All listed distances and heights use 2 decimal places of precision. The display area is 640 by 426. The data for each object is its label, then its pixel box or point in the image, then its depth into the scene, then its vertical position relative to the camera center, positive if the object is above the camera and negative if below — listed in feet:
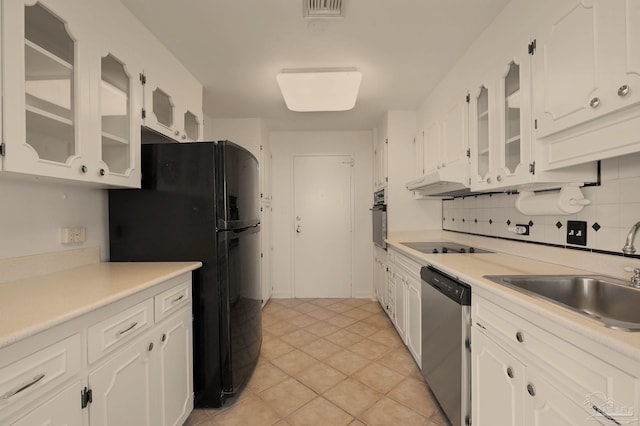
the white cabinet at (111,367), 2.55 -1.75
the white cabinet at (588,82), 3.06 +1.57
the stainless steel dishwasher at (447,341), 4.69 -2.38
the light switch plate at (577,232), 4.75 -0.39
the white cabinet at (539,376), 2.38 -1.72
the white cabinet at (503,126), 4.72 +1.61
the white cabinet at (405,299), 6.99 -2.47
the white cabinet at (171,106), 5.99 +2.65
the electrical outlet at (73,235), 4.94 -0.33
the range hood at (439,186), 6.65 +0.69
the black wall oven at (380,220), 10.40 -0.29
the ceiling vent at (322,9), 5.20 +3.78
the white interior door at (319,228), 13.64 -0.72
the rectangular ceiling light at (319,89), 7.34 +3.36
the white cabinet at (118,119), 4.74 +1.72
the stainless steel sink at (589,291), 3.66 -1.17
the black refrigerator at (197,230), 5.73 -0.31
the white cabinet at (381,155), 10.91 +2.36
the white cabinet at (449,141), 6.69 +1.94
